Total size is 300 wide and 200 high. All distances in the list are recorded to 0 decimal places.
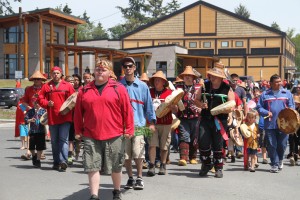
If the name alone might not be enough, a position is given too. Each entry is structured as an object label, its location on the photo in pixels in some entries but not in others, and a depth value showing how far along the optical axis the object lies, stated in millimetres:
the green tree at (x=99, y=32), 135250
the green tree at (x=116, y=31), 130650
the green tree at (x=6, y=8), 59219
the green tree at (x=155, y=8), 116000
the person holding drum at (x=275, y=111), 10031
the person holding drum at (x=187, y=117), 10898
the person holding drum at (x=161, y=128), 9102
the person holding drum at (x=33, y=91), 10498
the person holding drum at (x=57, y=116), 9703
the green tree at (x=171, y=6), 116000
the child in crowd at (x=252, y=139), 9973
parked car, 32375
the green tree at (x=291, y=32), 146000
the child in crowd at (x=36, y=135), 10234
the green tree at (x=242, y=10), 147125
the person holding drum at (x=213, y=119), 9055
